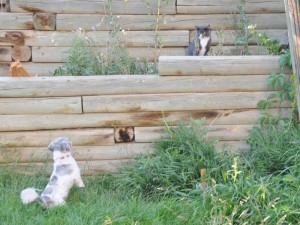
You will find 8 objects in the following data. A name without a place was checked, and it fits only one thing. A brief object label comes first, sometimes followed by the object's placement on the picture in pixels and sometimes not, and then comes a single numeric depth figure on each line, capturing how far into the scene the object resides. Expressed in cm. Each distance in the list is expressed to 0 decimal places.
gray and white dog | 436
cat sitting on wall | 564
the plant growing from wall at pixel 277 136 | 475
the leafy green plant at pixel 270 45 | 552
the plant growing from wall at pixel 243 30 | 602
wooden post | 494
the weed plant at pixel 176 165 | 466
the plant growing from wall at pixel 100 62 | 554
